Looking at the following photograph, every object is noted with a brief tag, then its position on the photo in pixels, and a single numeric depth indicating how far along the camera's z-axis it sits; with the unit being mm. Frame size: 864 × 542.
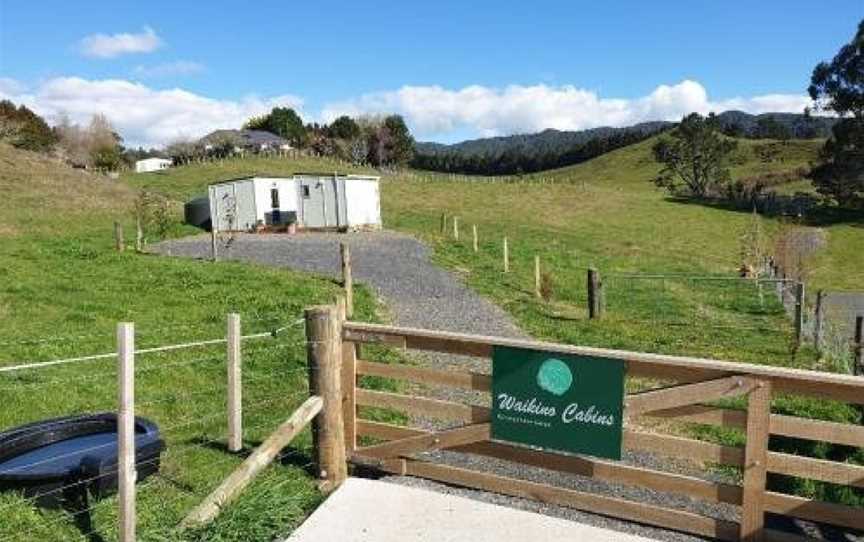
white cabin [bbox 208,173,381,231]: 42312
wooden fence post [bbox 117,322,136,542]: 5984
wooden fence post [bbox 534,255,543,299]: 23817
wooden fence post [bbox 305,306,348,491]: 7715
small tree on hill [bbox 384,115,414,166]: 112875
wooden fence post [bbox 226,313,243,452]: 8555
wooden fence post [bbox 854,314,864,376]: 13383
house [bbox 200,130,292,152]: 101312
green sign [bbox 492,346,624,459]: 6574
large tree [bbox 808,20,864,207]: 61156
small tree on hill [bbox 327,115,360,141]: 117312
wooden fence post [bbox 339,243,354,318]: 17938
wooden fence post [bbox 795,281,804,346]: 17625
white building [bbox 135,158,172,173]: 102206
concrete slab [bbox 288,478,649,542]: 6527
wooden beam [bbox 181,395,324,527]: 6504
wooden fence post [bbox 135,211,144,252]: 30844
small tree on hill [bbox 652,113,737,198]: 89938
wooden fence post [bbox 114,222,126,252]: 28433
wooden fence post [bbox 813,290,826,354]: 17250
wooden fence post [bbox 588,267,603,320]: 19891
